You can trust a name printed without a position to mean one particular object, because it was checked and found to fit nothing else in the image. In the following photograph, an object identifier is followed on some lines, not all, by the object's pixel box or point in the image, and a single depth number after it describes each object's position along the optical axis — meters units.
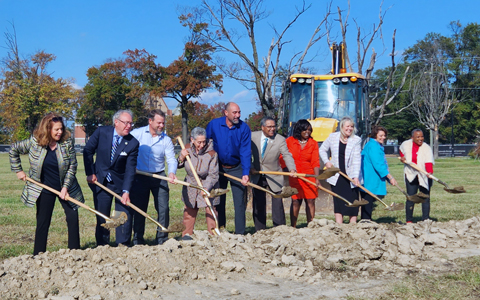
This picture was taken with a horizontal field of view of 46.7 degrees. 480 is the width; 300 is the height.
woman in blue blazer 8.81
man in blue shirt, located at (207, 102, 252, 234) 7.72
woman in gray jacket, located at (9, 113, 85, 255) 6.26
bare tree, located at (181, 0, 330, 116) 25.62
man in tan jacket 8.27
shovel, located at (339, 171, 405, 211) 8.38
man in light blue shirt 7.45
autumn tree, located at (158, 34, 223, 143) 45.88
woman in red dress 8.55
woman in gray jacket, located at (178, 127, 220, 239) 7.48
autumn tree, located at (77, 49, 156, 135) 60.53
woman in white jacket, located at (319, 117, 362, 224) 8.47
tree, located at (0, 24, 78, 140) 46.38
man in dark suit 6.77
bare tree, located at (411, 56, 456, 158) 46.50
